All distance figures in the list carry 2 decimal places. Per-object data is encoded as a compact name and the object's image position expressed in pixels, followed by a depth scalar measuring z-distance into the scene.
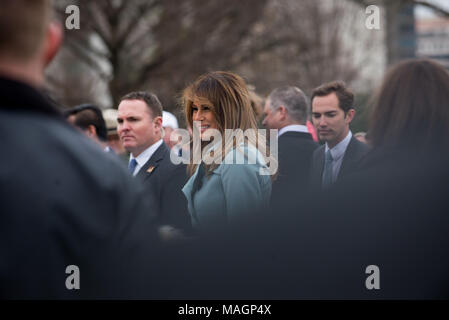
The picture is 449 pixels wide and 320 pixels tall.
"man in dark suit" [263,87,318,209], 4.65
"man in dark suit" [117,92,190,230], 4.00
